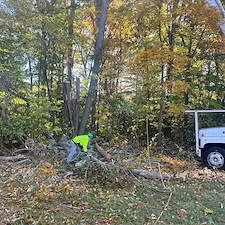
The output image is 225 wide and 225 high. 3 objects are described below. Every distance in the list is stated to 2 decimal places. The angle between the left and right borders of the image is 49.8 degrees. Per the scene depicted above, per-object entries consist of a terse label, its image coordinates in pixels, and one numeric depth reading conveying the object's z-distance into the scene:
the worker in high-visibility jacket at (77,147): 6.32
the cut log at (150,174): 6.08
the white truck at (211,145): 7.18
